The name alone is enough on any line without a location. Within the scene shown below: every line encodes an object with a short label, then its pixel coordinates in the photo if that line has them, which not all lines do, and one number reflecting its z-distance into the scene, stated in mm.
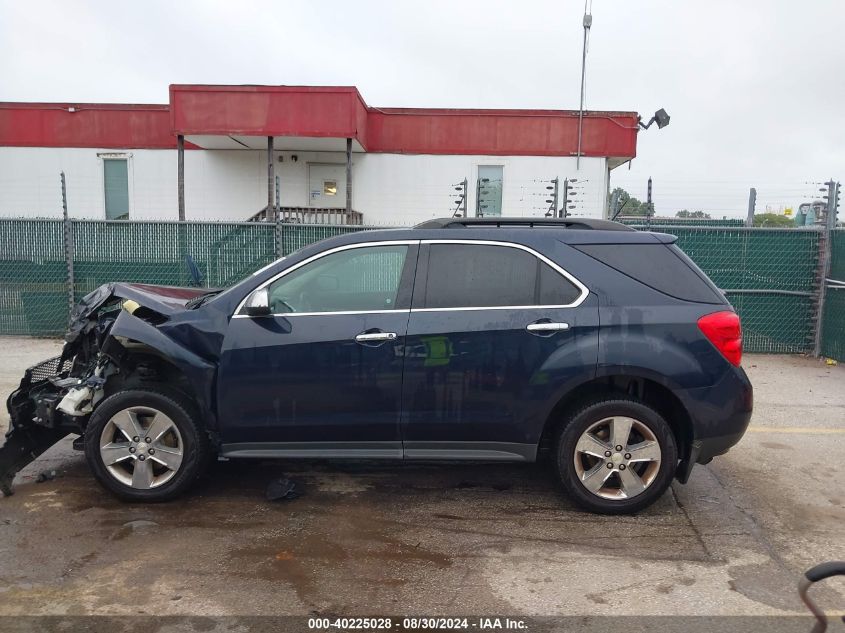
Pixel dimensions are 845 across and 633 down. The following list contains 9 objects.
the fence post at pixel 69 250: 10078
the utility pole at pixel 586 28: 17578
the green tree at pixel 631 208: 35284
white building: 19703
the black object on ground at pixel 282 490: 4469
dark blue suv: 4105
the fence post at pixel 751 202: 10156
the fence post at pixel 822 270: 9297
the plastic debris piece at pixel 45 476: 4770
